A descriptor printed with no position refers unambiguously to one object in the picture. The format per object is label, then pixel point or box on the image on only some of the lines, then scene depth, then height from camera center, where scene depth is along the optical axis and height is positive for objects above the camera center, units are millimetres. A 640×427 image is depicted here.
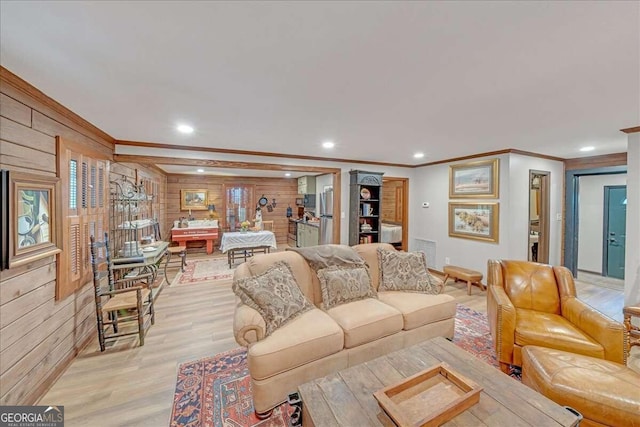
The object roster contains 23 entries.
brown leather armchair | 1926 -929
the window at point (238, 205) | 7992 +163
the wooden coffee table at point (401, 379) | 1225 -996
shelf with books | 5039 +73
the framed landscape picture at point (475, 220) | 4215 -173
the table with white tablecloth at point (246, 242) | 5703 -718
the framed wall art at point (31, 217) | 1652 -57
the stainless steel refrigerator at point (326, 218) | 6012 -179
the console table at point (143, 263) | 3037 -660
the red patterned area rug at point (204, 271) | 4754 -1279
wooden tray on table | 1194 -968
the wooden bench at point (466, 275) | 4078 -1051
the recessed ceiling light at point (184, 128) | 2875 +944
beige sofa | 1778 -980
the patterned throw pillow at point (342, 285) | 2486 -749
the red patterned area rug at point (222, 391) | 1748 -1416
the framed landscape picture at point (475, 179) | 4211 +555
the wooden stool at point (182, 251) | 5374 -868
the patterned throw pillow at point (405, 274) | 2834 -715
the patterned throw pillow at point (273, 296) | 2029 -720
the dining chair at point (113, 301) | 2549 -962
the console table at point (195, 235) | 6659 -652
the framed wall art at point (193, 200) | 7539 +300
